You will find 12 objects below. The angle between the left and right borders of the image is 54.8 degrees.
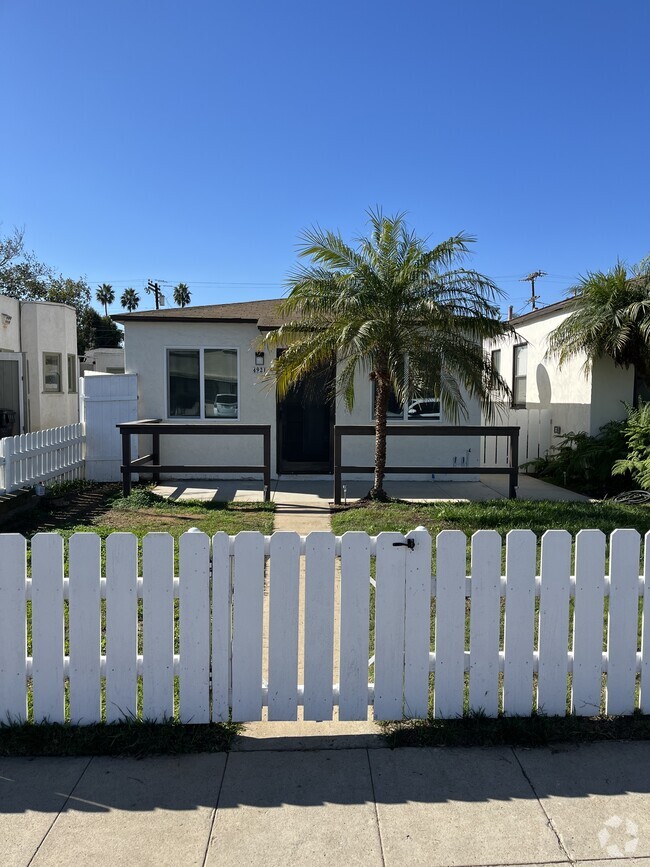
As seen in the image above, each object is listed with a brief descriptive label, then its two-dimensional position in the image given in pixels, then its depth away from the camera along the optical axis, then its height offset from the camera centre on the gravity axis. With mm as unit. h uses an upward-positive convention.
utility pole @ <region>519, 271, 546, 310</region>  36125 +7152
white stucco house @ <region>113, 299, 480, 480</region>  12039 +129
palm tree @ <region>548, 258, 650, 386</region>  10969 +1451
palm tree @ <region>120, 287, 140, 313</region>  72875 +11971
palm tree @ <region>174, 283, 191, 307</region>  71619 +12388
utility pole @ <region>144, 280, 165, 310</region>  49588 +8979
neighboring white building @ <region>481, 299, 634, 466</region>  12281 +242
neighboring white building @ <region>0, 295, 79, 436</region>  17562 +1101
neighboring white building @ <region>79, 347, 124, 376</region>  27812 +1858
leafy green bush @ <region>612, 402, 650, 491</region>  10077 -775
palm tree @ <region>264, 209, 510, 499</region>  8867 +1316
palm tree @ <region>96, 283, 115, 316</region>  71312 +12272
